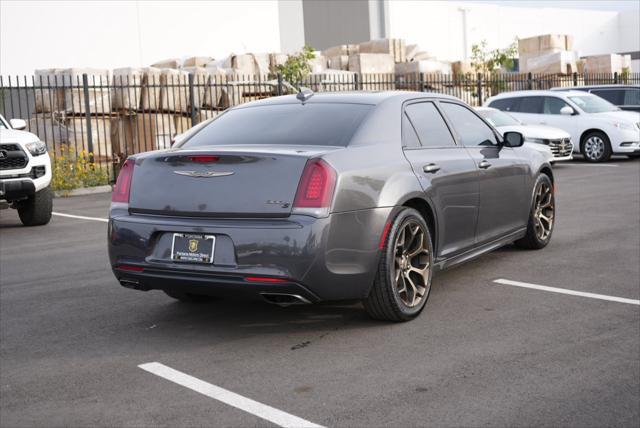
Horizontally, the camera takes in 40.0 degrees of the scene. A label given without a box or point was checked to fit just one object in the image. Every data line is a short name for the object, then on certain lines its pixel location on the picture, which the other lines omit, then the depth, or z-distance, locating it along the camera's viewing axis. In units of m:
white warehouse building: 35.50
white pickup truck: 11.21
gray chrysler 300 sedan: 5.13
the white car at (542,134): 17.78
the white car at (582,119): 19.45
